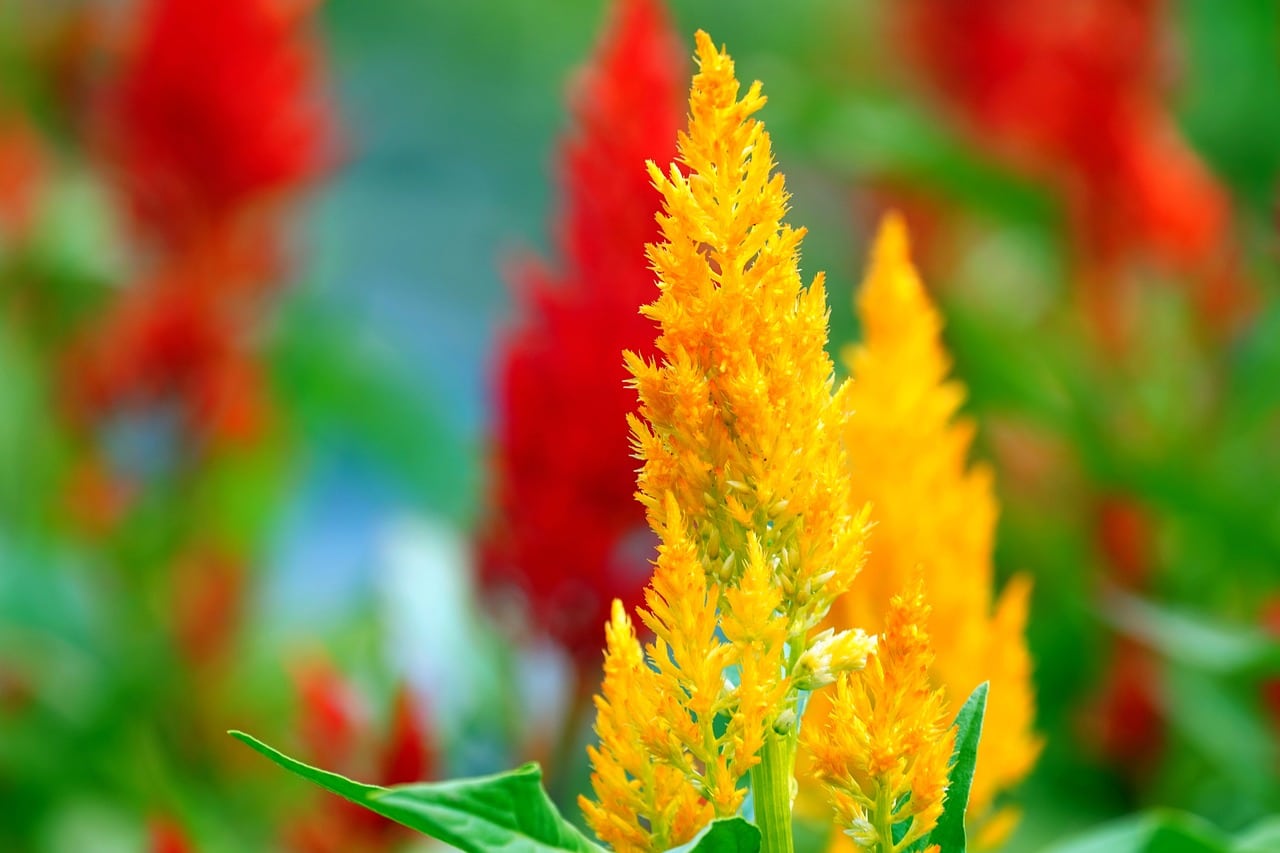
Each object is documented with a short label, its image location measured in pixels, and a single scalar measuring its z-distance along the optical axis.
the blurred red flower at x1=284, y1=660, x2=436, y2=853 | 1.43
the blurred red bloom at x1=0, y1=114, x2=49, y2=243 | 2.91
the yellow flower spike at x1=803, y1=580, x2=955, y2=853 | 1.24
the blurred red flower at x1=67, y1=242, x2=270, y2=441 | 2.45
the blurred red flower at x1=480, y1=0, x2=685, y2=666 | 1.49
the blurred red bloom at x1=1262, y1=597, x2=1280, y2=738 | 1.76
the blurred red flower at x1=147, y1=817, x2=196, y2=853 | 1.36
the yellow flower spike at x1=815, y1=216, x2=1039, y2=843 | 1.36
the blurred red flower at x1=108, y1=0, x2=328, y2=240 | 2.42
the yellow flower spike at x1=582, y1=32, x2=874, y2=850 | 1.23
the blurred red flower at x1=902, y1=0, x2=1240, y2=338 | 2.42
